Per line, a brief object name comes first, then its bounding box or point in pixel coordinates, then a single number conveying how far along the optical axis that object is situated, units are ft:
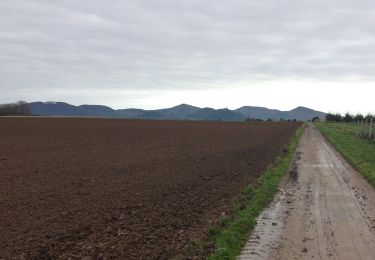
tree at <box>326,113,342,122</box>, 533.30
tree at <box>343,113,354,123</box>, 482.45
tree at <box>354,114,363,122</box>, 435.24
